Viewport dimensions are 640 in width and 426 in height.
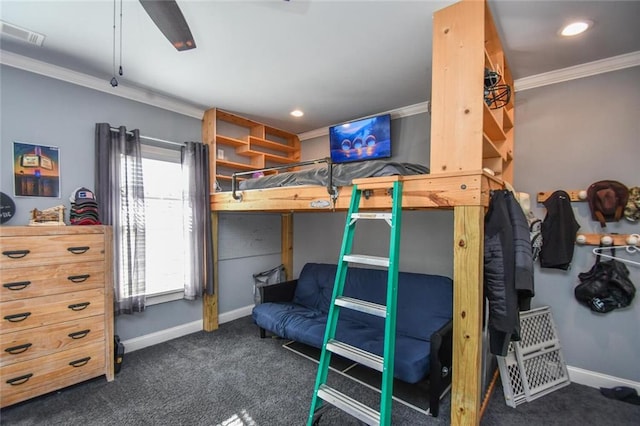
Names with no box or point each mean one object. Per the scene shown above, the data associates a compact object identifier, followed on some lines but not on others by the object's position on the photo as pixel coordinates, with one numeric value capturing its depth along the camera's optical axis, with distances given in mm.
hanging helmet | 1795
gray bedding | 1933
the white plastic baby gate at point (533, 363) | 2180
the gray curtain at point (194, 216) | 3250
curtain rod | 2779
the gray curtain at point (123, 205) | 2654
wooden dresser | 1988
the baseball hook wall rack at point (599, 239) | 2236
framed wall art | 2303
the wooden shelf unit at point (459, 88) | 1616
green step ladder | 1479
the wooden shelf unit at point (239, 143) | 3461
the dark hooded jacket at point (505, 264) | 1601
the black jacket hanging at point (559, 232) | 2381
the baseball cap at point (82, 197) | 2424
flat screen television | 3385
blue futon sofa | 2074
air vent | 1882
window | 3059
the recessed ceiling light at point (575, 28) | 1853
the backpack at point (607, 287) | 2189
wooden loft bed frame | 1570
